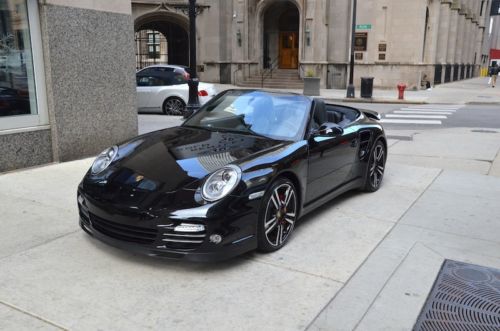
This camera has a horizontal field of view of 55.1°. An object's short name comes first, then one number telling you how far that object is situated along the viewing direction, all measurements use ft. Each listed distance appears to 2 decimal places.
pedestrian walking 113.52
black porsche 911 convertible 12.16
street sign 95.09
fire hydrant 74.38
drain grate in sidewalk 10.81
